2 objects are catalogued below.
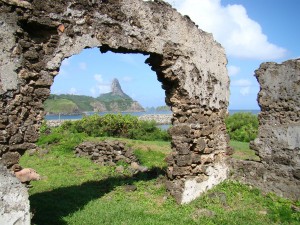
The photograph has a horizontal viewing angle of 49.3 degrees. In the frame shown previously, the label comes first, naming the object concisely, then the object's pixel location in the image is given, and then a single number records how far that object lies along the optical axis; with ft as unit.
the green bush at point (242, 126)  55.36
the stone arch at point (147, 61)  14.55
